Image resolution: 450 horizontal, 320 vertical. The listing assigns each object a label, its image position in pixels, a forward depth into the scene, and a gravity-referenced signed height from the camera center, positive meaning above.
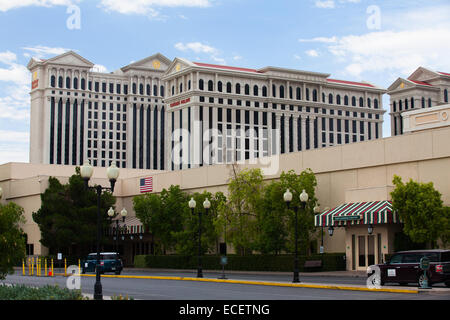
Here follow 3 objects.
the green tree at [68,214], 63.12 +1.73
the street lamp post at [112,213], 54.77 +1.54
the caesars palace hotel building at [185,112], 143.75 +28.42
